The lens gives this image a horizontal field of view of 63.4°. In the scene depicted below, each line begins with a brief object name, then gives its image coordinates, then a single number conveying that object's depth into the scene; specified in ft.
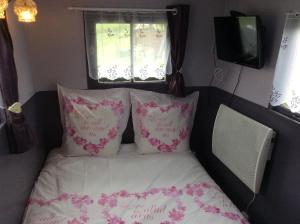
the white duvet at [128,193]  5.04
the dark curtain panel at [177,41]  6.64
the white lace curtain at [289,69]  4.34
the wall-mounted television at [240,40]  4.84
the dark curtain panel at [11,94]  4.26
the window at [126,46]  6.66
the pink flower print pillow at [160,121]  7.18
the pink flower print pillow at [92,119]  6.84
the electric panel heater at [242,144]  4.90
